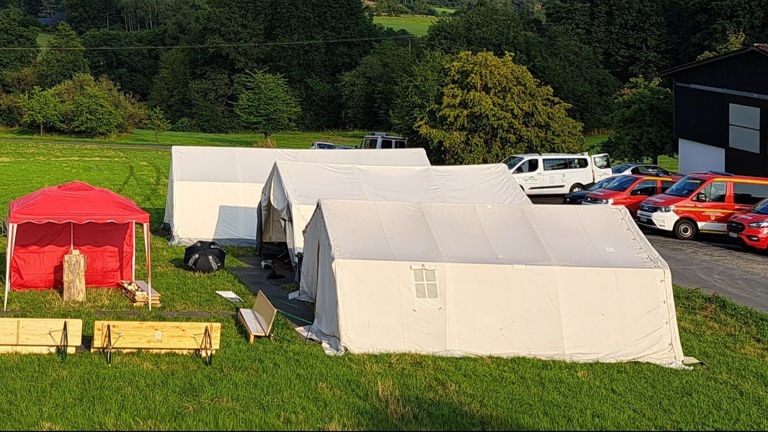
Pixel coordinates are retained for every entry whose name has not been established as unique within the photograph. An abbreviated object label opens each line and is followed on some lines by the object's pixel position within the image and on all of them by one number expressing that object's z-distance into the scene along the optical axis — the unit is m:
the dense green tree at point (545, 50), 76.81
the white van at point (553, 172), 39.19
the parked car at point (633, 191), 32.84
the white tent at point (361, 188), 25.12
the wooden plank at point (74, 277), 20.73
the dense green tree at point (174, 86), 95.81
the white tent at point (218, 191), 29.70
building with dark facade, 37.53
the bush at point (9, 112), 83.50
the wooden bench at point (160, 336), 15.70
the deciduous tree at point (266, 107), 76.81
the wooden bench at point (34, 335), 15.96
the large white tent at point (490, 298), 17.12
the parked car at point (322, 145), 50.30
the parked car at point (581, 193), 34.47
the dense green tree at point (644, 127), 47.25
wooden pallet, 20.42
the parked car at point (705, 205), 30.05
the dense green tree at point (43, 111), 77.81
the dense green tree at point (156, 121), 84.56
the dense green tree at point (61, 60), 90.06
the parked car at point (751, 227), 27.33
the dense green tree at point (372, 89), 85.75
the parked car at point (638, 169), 39.84
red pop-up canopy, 20.42
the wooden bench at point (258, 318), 17.34
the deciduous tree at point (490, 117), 45.41
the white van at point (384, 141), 47.81
